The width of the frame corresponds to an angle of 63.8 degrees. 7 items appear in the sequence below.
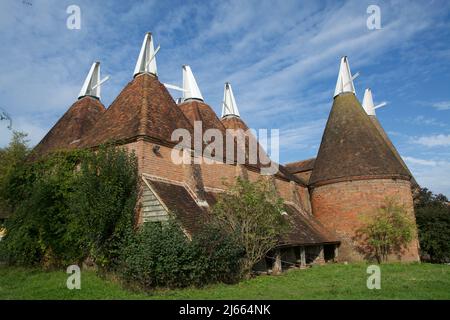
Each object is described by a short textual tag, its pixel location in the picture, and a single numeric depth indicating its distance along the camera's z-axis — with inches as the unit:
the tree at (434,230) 791.8
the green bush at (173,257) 358.3
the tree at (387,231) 680.4
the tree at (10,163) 554.6
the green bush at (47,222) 465.7
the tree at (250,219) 458.3
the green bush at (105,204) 417.7
